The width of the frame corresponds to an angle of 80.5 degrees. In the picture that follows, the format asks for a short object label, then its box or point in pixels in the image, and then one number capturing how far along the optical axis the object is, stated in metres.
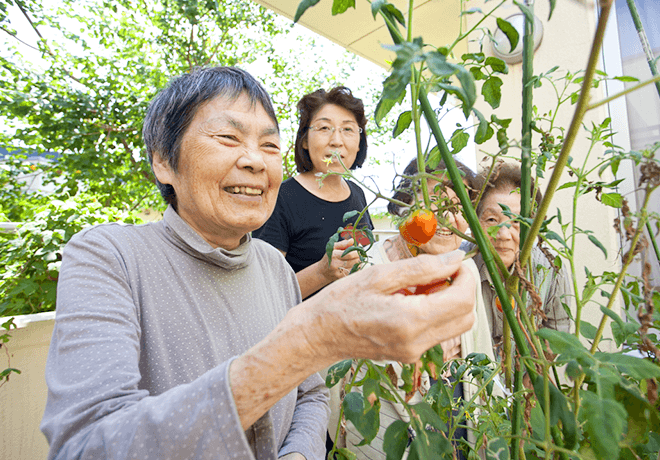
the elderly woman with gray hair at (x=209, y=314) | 0.58
